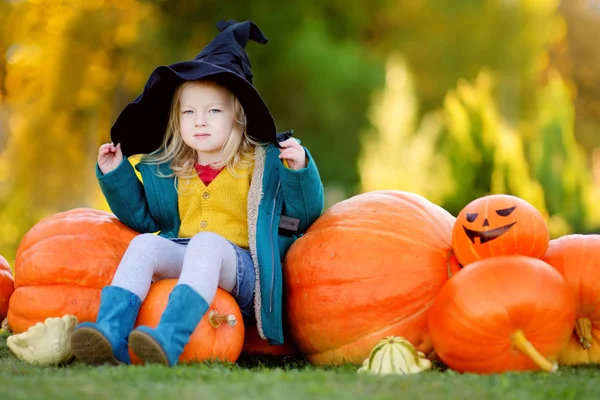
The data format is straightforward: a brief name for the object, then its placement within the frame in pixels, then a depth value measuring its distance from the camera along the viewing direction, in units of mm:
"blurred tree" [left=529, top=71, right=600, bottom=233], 9680
